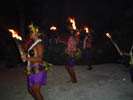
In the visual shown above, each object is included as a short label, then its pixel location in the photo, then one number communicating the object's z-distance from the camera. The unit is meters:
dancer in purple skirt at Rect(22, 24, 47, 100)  2.47
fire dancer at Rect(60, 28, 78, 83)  4.33
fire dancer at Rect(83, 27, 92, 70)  6.18
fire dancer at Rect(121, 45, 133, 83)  3.27
